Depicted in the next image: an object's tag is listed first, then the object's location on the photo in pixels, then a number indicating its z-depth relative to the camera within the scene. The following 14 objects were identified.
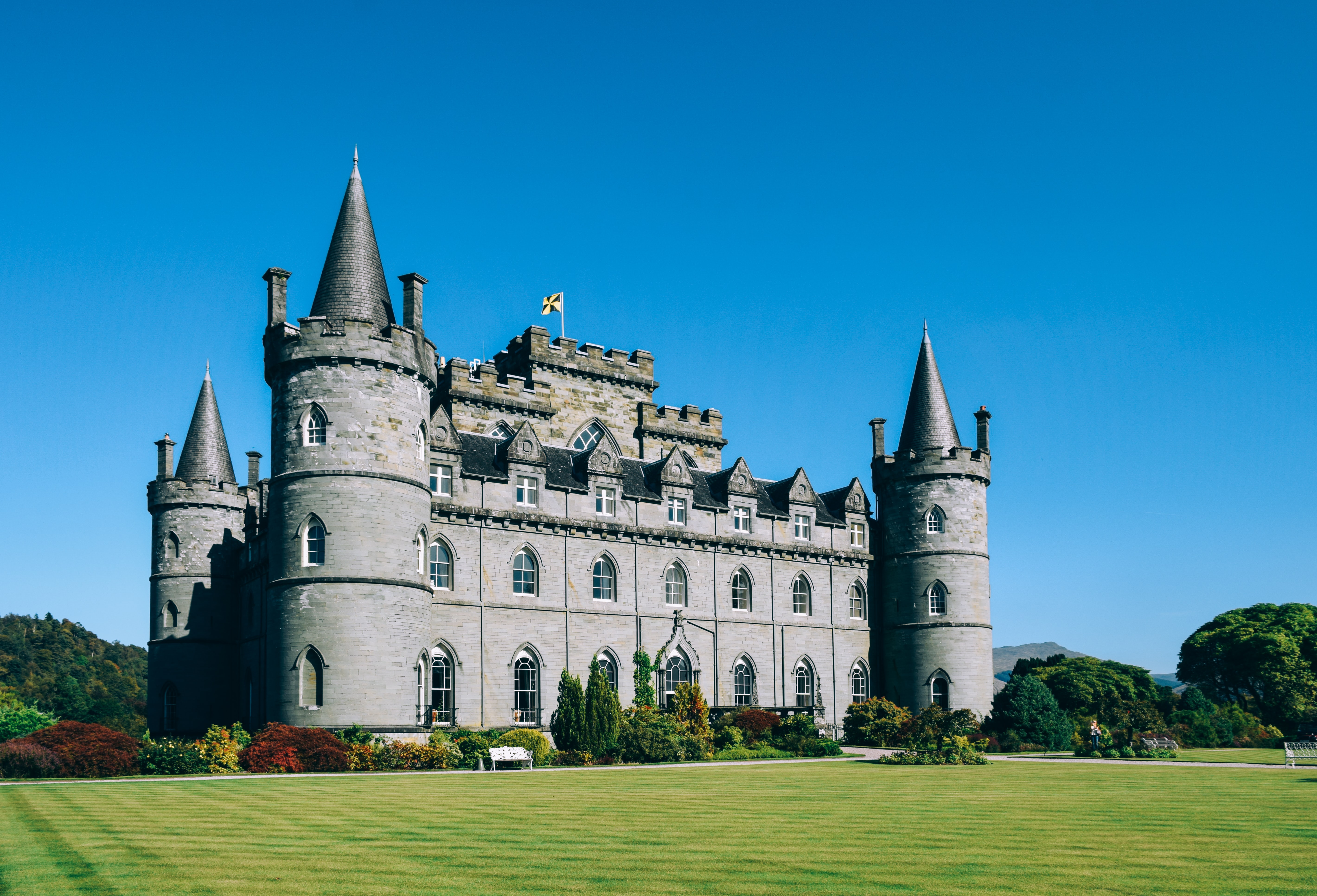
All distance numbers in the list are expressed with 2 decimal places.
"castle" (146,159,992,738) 35.03
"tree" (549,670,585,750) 34.69
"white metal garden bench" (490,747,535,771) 30.89
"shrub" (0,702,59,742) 43.38
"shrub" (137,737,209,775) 28.03
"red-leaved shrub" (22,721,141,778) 27.06
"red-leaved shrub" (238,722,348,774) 29.12
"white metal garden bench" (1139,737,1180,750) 36.84
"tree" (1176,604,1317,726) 61.91
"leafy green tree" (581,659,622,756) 34.62
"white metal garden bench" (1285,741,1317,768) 30.92
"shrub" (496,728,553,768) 34.25
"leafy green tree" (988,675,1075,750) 42.56
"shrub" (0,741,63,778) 26.64
